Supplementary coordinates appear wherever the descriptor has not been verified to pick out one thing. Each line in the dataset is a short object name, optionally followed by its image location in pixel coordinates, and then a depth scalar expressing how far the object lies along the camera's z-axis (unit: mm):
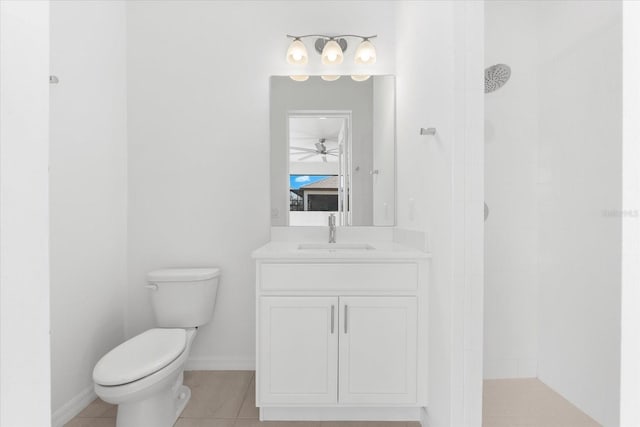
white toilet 1468
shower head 1217
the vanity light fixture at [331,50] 2275
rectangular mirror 2334
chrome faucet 2272
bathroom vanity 1696
